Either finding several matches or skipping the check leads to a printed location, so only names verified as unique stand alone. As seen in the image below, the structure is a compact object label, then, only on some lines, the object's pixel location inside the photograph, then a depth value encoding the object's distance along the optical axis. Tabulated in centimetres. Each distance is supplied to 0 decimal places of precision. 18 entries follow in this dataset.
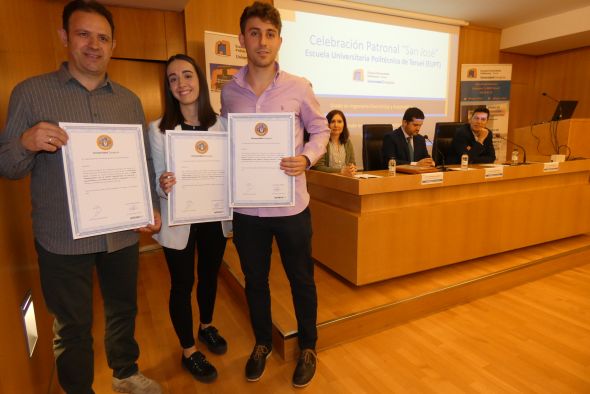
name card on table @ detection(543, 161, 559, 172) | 293
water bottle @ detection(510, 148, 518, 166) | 297
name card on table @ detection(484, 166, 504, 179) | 263
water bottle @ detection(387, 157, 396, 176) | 238
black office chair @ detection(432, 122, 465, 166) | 405
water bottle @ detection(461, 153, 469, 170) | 270
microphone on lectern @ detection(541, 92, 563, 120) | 387
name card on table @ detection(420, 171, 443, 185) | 235
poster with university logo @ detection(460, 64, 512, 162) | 561
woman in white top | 139
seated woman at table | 327
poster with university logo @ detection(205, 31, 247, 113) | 362
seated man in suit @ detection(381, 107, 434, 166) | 331
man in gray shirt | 108
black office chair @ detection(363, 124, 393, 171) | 384
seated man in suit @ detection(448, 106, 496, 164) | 332
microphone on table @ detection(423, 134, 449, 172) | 260
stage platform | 198
